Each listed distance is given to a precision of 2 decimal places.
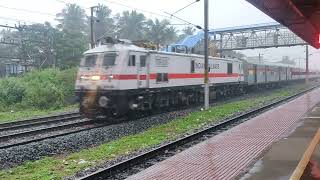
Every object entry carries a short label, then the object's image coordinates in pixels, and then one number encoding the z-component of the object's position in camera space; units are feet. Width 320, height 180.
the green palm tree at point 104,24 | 279.57
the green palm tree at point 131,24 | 291.81
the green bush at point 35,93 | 92.63
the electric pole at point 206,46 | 80.94
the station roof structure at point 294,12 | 43.32
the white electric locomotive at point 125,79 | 64.54
